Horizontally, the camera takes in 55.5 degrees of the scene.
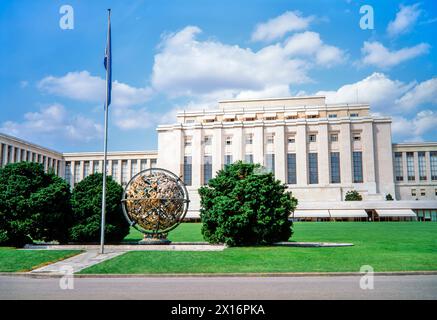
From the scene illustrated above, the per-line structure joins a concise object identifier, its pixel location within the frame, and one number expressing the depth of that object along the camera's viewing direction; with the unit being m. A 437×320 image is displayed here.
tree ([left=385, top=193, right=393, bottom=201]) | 78.19
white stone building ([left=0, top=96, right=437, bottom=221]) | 82.38
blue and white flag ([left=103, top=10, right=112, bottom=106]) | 23.14
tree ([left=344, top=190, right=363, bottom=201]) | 76.25
